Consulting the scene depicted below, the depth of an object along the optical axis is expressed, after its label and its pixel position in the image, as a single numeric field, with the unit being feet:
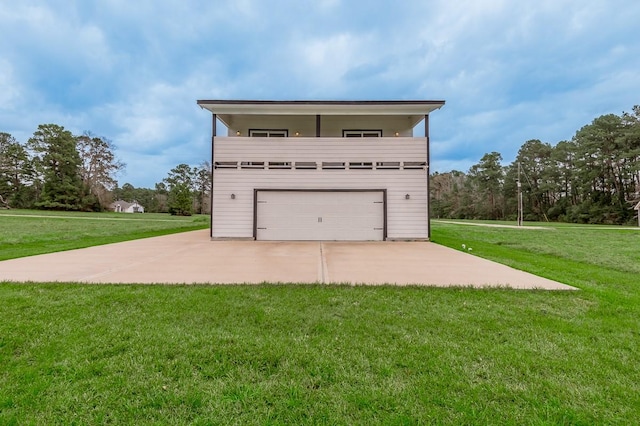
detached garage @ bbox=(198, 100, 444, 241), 37.83
